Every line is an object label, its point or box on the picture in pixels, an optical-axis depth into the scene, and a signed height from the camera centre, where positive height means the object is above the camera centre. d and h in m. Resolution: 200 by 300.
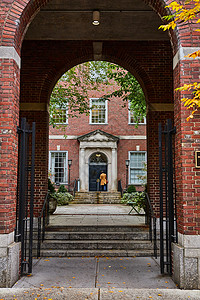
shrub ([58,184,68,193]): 20.41 -1.22
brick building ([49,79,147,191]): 22.30 +1.76
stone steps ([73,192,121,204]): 19.47 -1.76
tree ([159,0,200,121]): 4.29 +2.18
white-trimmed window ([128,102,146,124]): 22.92 +3.89
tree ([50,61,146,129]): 12.15 +3.39
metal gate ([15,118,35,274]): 5.41 -0.36
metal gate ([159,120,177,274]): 5.41 -0.47
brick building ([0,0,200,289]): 4.87 +2.25
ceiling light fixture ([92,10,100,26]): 7.41 +3.77
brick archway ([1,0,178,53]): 5.15 +2.58
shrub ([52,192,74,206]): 16.83 -1.68
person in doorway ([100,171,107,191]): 21.06 -0.57
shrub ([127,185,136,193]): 20.03 -1.19
